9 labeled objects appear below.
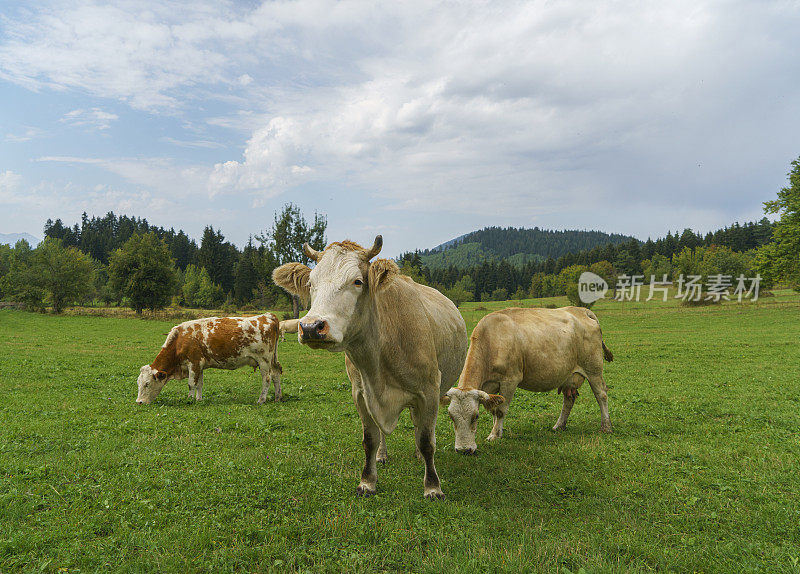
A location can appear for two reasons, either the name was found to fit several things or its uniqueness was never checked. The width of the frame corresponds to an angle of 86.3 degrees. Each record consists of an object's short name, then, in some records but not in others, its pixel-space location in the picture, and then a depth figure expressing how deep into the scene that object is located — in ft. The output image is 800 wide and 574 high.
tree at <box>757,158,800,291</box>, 134.51
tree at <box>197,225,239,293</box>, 343.05
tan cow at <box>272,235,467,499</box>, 15.44
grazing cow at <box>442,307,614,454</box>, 24.72
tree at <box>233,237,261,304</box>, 324.39
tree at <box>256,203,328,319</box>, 178.40
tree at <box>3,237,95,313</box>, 182.50
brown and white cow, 41.78
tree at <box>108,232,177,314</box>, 190.39
